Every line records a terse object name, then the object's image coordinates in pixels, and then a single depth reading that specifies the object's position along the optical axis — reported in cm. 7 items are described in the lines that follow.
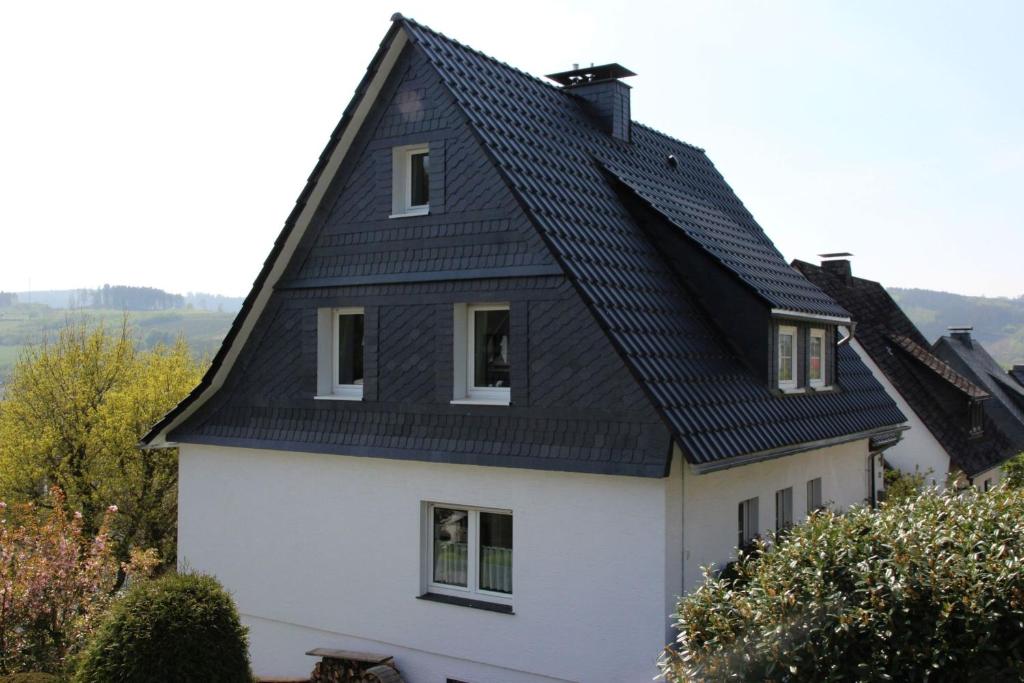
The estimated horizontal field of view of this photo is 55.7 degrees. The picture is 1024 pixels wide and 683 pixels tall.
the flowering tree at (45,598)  1243
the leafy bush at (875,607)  705
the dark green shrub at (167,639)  1009
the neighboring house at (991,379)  3100
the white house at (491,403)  1105
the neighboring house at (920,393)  2420
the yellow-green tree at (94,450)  2667
